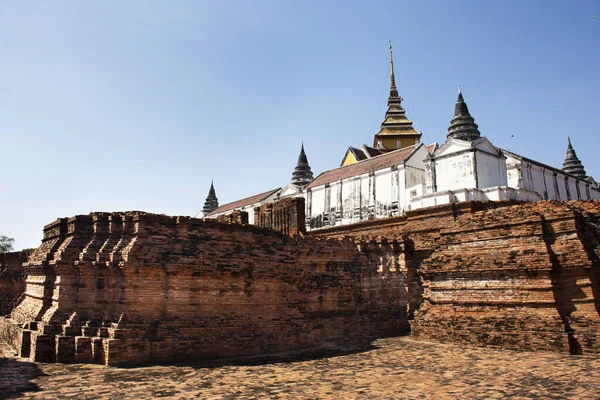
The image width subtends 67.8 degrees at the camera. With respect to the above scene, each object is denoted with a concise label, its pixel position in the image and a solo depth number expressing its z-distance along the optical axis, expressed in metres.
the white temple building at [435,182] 22.73
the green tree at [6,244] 57.42
